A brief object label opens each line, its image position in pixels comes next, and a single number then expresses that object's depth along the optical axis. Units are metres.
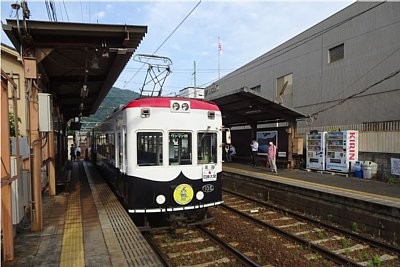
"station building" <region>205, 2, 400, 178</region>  14.79
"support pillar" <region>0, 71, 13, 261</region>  4.37
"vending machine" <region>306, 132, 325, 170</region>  15.00
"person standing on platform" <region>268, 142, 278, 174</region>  14.83
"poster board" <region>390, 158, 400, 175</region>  12.05
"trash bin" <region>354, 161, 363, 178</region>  13.30
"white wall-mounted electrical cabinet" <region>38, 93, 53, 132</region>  6.21
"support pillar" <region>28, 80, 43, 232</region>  6.16
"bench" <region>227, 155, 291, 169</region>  16.98
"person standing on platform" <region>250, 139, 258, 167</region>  17.67
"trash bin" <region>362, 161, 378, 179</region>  12.91
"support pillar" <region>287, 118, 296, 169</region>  16.39
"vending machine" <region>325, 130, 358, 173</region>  13.80
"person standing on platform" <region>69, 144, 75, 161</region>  31.70
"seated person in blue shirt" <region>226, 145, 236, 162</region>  21.43
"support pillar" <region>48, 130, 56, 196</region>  10.15
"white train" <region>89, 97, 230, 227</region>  6.86
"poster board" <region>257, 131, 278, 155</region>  18.00
